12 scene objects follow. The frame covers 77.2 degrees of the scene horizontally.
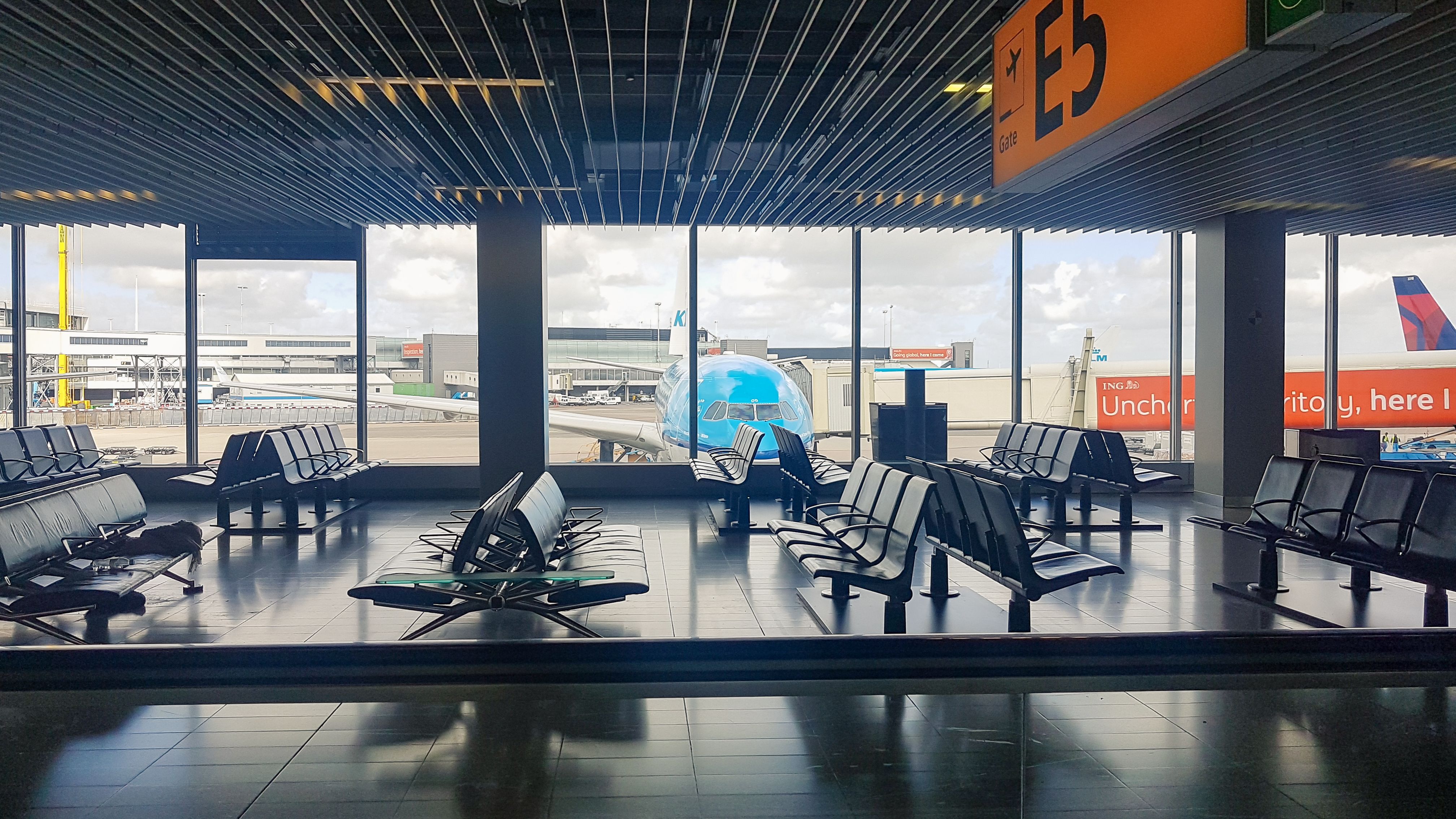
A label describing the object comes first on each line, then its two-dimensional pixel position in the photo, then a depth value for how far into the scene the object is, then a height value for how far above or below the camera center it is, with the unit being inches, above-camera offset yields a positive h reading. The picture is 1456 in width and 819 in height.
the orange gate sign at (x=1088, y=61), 108.9 +45.7
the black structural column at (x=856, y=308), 434.0 +40.5
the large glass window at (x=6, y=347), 414.6 +22.0
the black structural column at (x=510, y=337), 387.2 +24.3
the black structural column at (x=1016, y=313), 435.5 +38.6
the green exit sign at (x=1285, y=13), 96.3 +40.7
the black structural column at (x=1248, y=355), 390.9 +16.4
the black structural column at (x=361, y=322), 426.6 +33.4
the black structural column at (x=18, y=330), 411.5 +29.5
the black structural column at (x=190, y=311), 420.2 +38.7
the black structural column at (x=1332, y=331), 438.3 +29.7
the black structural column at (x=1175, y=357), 442.3 +17.5
